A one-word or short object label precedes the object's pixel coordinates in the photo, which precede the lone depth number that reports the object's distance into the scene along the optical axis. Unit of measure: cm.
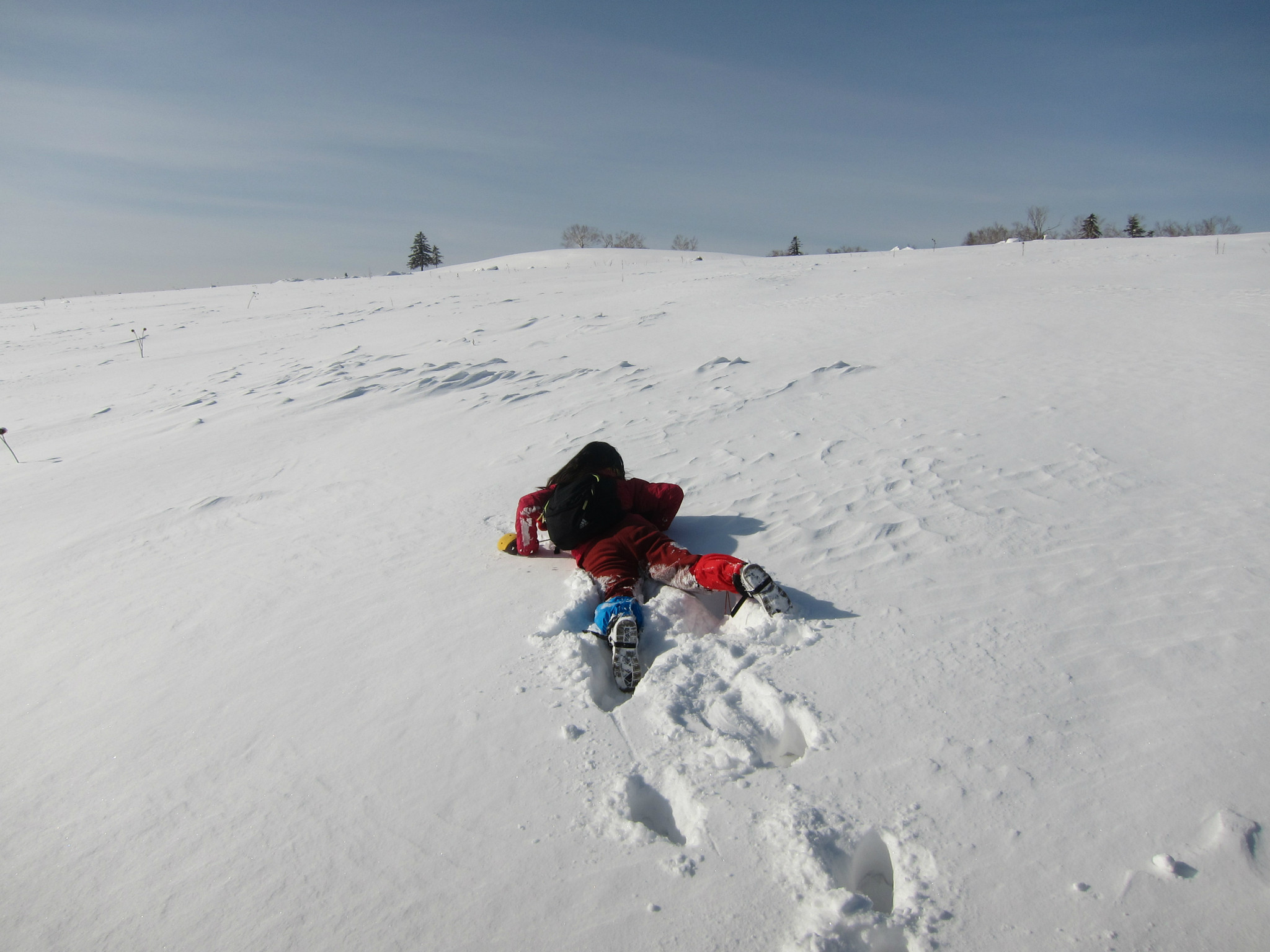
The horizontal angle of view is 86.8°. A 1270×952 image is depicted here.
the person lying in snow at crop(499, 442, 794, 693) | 280
